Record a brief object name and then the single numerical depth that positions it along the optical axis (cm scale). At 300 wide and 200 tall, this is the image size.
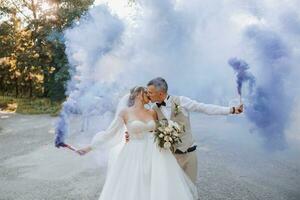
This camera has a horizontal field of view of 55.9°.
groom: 320
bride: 326
